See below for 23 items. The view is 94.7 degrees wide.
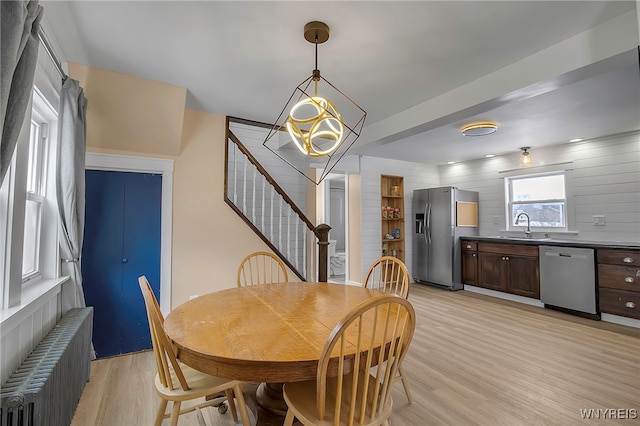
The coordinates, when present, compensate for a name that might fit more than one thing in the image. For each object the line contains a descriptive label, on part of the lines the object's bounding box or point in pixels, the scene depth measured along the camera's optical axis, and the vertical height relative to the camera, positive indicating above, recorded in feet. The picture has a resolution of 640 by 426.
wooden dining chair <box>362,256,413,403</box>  6.73 -1.67
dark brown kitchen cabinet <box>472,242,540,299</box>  14.48 -2.38
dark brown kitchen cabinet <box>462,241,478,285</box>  17.16 -2.34
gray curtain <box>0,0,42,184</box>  3.46 +2.01
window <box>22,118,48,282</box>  6.68 +0.63
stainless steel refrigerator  17.69 -0.46
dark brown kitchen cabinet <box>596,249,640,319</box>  11.31 -2.33
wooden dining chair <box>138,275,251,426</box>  4.44 -2.59
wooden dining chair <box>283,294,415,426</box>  3.60 -1.94
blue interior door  9.13 -0.97
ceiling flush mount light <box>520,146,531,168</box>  15.79 +3.53
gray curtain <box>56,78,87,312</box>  7.04 +0.99
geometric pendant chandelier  6.10 +3.56
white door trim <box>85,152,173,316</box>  9.77 +0.62
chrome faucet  16.28 -0.29
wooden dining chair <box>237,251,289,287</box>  11.45 -1.91
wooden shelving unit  19.72 +0.63
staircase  11.65 +1.01
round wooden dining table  3.71 -1.68
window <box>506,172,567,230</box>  15.42 +1.23
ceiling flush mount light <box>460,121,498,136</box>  11.87 +3.91
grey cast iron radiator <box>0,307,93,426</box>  3.93 -2.44
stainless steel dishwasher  12.41 -2.46
